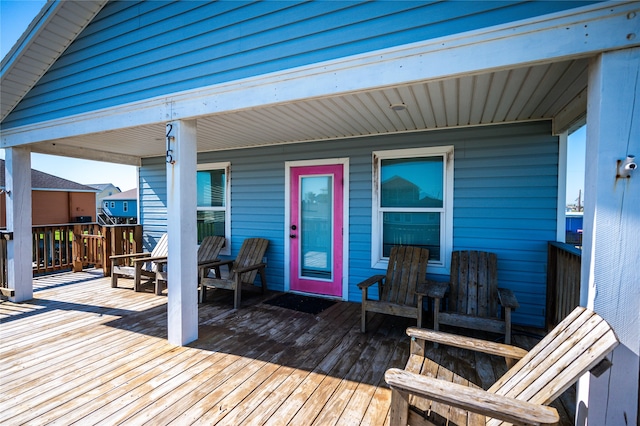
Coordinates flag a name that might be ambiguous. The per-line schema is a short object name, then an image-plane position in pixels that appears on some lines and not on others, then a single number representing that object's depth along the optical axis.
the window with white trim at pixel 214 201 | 5.46
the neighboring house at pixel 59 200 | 18.33
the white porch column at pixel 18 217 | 4.39
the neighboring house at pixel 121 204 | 28.76
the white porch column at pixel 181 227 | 3.01
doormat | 4.12
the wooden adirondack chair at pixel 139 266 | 5.00
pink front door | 4.56
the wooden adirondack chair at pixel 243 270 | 4.22
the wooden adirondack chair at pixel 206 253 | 4.77
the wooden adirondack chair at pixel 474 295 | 2.91
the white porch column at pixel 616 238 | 1.56
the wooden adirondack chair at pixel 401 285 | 3.29
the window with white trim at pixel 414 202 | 3.91
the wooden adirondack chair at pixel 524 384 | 1.25
